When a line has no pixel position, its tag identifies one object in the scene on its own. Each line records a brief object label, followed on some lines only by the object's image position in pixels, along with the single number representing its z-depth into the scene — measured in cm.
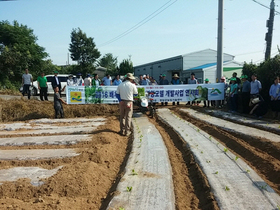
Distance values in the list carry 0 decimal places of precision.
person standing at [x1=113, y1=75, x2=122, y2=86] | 1348
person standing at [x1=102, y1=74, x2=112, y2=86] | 1371
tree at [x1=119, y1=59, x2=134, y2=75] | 4886
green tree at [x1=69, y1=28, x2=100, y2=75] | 3809
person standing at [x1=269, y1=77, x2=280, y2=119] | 973
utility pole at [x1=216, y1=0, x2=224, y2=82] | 1391
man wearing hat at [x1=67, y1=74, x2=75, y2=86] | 1304
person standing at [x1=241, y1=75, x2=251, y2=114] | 1115
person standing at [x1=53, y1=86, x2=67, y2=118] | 1059
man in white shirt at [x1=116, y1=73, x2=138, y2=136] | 785
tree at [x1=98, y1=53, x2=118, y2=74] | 8261
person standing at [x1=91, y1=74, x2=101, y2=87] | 1333
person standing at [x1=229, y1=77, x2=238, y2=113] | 1148
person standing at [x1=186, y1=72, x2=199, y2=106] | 1395
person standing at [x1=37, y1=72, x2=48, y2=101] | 1324
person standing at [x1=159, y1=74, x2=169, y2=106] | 1425
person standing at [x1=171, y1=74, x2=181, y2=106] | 1434
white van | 1972
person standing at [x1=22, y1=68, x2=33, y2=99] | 1352
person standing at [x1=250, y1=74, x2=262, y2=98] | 1038
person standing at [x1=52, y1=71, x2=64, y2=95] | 1291
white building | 2834
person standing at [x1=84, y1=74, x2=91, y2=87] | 1398
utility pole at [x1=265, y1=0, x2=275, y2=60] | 1784
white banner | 1270
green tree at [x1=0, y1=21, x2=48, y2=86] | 2548
